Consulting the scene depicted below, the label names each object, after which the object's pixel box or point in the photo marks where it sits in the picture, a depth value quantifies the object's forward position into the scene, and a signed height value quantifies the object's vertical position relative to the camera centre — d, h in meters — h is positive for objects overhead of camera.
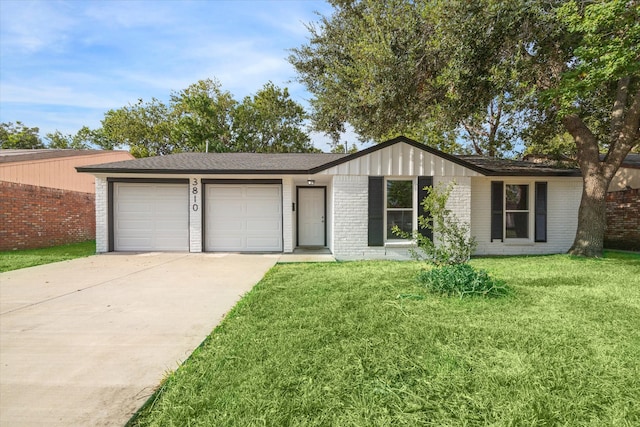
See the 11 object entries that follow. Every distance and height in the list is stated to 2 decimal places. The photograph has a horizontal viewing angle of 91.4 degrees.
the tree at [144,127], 26.84 +7.00
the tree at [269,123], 24.66 +6.79
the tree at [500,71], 6.63 +3.48
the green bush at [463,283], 4.68 -1.18
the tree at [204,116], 23.25 +7.14
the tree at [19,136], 33.06 +7.74
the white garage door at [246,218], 10.36 -0.35
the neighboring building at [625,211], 10.67 -0.15
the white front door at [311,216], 11.88 -0.33
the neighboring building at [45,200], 10.38 +0.29
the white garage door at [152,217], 10.16 -0.31
